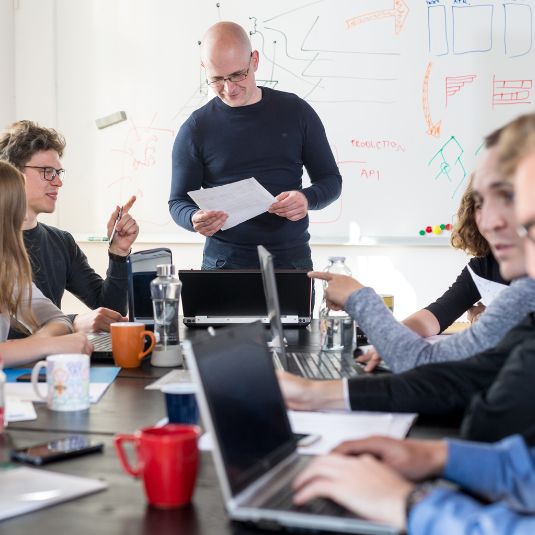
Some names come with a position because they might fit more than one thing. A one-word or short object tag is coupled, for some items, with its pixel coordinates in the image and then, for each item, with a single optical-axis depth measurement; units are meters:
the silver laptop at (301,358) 1.55
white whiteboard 3.44
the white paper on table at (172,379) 1.58
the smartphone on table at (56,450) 1.07
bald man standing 2.76
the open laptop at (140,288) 2.08
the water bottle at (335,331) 2.00
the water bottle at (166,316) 1.81
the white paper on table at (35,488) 0.90
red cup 0.91
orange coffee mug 1.79
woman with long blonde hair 1.91
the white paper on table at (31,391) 1.47
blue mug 1.22
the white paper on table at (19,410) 1.32
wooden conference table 0.85
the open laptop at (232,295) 2.23
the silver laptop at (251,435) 0.84
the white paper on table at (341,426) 1.16
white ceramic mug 1.38
